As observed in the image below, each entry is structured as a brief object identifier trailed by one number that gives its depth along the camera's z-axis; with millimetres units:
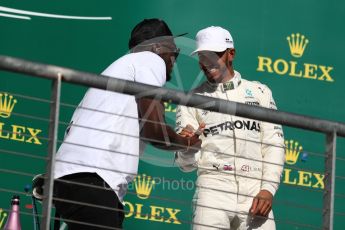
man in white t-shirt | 9117
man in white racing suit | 11180
